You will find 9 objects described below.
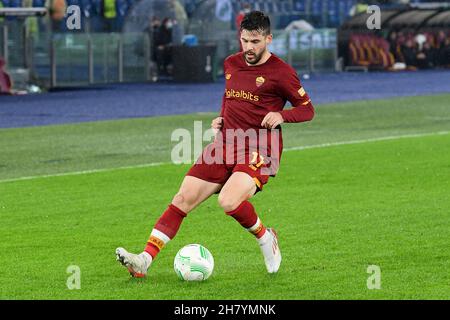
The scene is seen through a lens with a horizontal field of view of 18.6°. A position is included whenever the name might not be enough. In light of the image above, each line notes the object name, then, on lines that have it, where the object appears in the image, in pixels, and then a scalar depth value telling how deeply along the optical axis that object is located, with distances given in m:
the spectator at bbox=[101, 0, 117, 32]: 43.62
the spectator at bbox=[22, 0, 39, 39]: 37.00
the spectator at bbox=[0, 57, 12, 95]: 33.69
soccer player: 10.88
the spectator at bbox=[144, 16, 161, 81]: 40.59
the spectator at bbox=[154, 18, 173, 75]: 40.38
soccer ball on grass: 10.71
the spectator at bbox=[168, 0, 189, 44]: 41.62
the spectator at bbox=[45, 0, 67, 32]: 39.22
